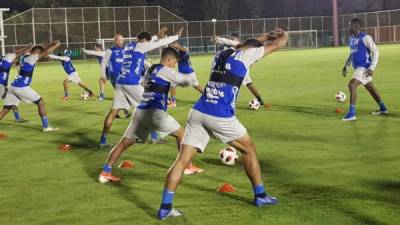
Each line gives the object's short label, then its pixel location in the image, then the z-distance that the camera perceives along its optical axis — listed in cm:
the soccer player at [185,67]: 1856
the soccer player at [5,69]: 1622
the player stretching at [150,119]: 895
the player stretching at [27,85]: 1491
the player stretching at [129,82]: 1198
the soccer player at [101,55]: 2244
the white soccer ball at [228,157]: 1027
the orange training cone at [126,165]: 1055
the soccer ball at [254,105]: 1789
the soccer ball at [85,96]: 2402
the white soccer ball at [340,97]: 1851
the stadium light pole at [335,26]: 7406
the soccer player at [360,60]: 1484
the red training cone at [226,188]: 848
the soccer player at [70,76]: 2427
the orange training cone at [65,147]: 1257
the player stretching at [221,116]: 729
